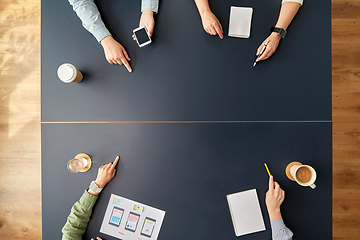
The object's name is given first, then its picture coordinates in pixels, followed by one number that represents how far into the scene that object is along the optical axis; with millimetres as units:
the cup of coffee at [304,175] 1138
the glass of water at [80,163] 1242
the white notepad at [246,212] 1238
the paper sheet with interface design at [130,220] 1278
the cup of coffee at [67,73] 1230
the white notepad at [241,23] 1283
